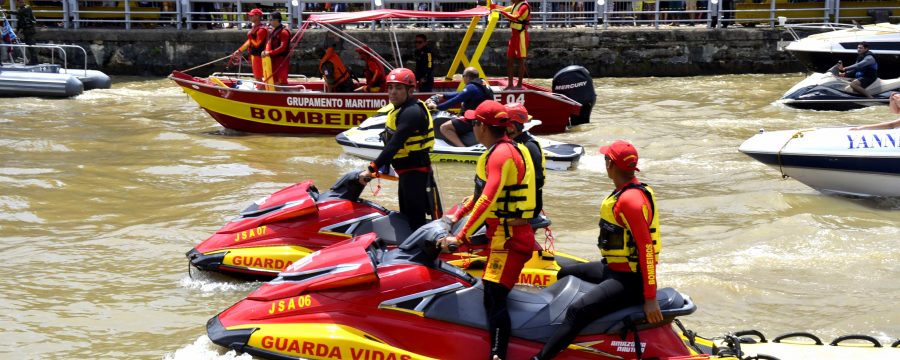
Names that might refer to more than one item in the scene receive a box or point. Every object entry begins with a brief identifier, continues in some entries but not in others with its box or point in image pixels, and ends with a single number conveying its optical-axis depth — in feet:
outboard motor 55.42
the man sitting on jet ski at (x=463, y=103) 42.80
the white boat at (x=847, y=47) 67.21
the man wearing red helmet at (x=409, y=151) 24.59
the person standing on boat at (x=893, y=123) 36.06
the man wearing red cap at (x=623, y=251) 17.37
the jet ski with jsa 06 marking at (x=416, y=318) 18.28
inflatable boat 65.67
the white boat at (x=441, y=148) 42.93
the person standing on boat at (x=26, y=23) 70.03
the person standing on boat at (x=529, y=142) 20.04
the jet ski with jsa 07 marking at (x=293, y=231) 26.09
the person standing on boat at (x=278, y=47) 53.52
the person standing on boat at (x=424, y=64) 53.01
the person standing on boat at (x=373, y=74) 53.11
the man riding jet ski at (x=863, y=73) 61.00
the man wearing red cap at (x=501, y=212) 18.38
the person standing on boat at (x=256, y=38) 54.75
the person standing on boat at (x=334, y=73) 52.54
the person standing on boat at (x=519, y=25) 53.52
